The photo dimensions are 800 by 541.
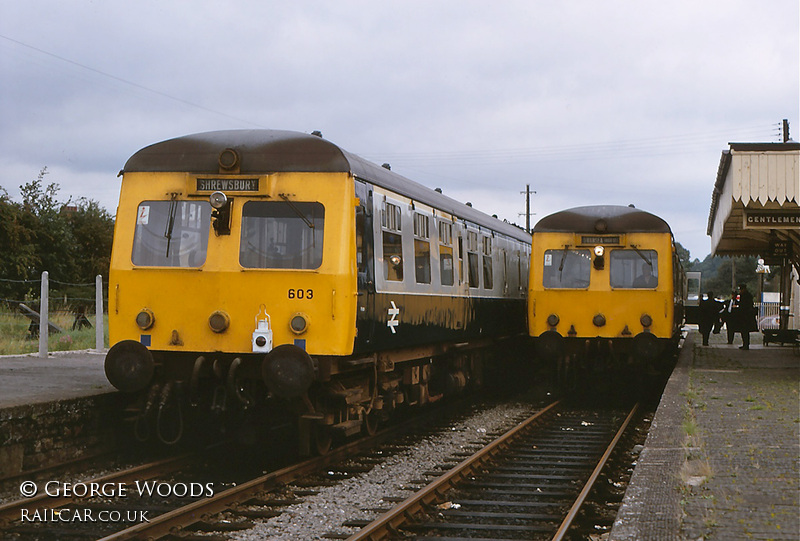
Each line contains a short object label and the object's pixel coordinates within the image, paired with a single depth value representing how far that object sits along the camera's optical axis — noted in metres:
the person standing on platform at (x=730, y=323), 25.86
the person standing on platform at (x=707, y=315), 25.89
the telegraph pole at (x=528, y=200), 60.19
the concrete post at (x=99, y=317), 15.24
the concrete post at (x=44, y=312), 13.76
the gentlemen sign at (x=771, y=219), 15.96
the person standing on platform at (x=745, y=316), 23.84
